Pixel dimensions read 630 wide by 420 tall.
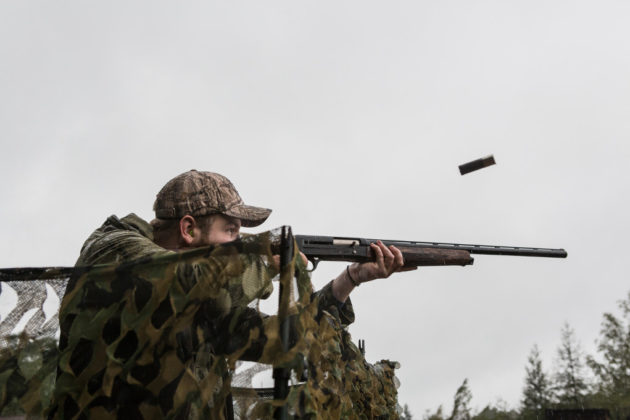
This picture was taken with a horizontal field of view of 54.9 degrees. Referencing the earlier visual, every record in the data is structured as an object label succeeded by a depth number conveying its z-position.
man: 2.34
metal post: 2.27
